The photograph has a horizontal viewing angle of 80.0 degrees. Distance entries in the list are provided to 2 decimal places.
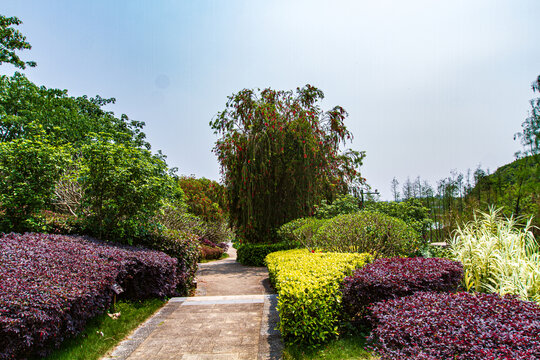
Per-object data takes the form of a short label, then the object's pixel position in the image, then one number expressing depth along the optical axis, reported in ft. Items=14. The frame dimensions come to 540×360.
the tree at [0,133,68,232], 17.98
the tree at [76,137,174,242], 19.07
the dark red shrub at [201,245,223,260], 50.46
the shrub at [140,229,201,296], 20.81
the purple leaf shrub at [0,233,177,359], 8.69
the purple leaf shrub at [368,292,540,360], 5.79
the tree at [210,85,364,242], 37.09
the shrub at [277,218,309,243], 28.14
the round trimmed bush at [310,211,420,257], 21.18
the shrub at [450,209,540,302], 11.50
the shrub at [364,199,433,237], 28.43
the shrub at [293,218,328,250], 25.77
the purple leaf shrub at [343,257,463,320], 11.50
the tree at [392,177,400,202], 63.16
